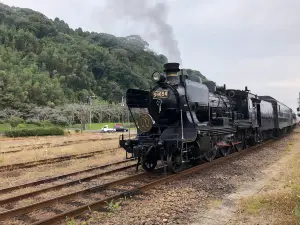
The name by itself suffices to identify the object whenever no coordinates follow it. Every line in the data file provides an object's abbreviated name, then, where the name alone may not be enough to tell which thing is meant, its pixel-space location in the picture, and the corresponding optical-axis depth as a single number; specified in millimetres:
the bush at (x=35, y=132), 39000
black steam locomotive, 10570
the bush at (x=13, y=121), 50281
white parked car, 51031
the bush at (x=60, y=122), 59862
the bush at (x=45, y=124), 52694
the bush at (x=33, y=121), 55762
